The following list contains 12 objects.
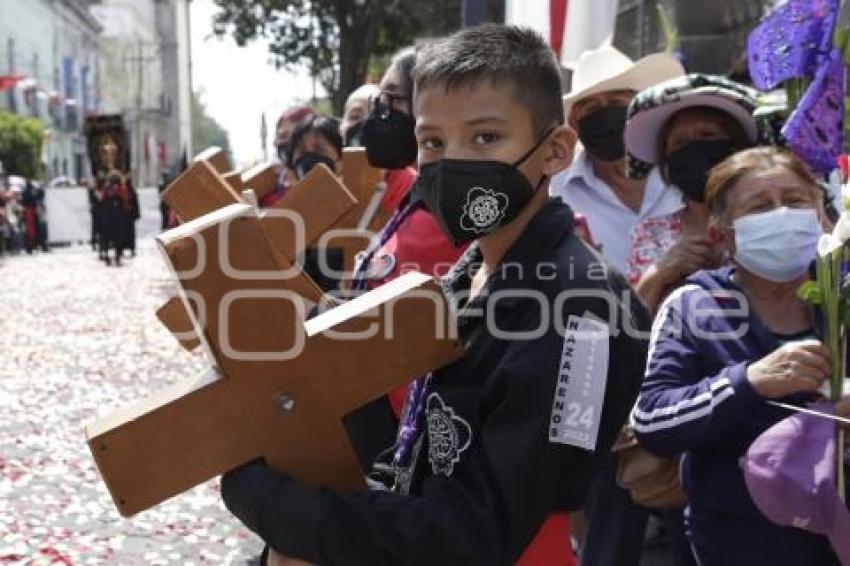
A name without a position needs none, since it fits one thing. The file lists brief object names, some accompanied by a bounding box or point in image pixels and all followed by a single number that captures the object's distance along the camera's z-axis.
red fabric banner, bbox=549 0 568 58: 4.59
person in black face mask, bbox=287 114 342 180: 4.86
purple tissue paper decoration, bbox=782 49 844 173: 2.16
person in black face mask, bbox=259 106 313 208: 4.98
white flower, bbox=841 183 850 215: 1.92
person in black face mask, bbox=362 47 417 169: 3.15
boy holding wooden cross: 1.38
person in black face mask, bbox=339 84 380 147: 4.76
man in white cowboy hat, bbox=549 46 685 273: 3.48
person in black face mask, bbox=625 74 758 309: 2.76
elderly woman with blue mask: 2.20
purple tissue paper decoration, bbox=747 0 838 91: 2.25
